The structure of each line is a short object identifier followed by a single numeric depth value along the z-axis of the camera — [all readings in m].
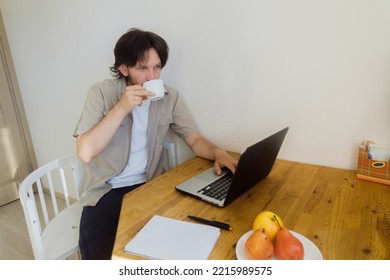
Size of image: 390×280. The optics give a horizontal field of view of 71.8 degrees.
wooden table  0.64
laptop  0.79
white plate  0.60
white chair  1.01
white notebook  0.62
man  1.06
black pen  0.71
